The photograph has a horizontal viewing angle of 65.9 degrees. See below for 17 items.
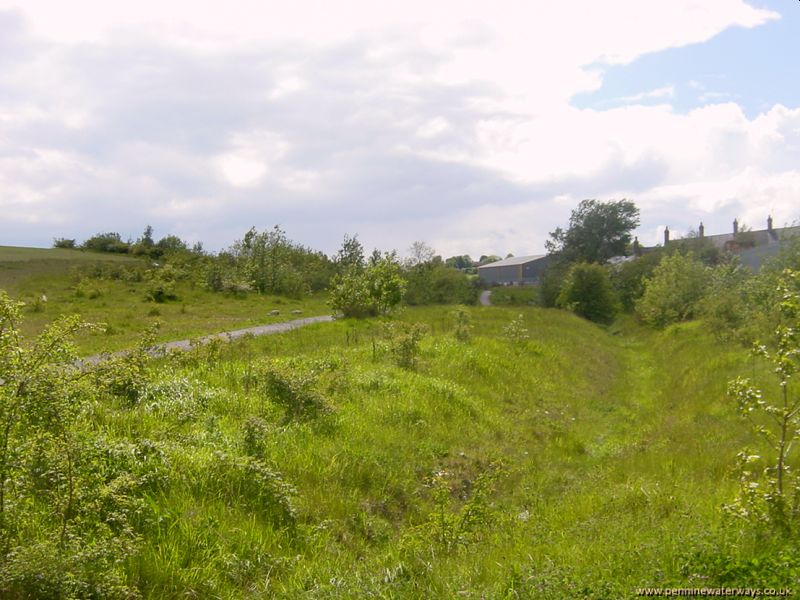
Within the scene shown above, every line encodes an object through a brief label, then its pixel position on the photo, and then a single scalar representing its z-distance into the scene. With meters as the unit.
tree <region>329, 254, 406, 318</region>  25.14
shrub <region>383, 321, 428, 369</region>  13.80
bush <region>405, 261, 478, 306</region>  48.03
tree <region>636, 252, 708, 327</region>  36.07
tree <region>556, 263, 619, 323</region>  48.22
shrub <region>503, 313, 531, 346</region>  20.09
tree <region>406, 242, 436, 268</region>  55.92
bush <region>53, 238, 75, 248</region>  54.12
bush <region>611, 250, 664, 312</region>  52.75
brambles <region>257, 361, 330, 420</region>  8.85
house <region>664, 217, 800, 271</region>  48.66
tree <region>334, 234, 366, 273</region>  52.69
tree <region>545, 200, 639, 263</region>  74.25
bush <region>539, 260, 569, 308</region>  56.66
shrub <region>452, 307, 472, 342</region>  18.76
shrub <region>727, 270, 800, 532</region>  4.93
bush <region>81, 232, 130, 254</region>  51.91
